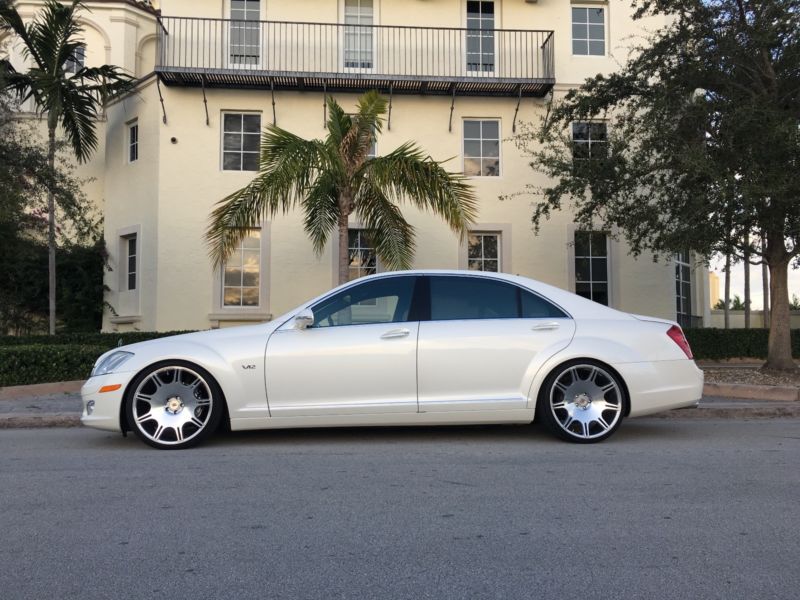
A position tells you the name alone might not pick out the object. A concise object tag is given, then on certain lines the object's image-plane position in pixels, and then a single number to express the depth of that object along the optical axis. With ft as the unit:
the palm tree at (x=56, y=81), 48.21
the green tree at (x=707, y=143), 33.60
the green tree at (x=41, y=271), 52.31
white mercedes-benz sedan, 20.10
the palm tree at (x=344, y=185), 36.94
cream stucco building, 52.54
